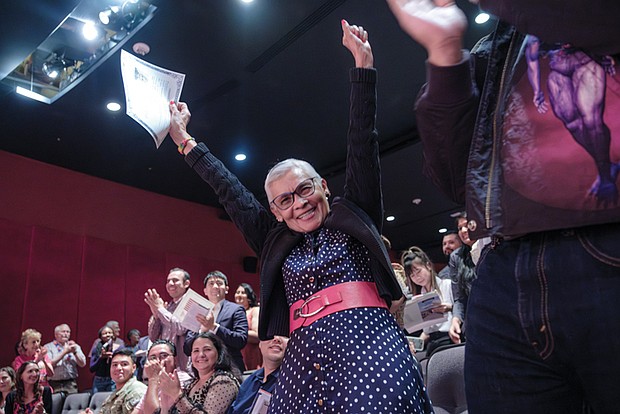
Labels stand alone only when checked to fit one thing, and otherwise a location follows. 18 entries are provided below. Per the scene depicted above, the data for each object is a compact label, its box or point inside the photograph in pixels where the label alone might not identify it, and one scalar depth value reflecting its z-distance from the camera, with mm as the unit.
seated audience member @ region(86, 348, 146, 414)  3756
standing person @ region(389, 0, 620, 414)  637
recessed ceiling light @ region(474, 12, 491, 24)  4798
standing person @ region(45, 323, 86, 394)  5988
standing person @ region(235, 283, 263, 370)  4316
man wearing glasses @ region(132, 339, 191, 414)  2693
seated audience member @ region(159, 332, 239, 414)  2680
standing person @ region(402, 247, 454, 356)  3619
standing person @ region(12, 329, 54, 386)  5661
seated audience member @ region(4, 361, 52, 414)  4781
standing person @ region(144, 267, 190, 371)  3830
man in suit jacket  3496
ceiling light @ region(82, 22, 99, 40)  5172
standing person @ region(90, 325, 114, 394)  5727
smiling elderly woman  1255
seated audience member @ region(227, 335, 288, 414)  2742
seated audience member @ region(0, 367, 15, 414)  5234
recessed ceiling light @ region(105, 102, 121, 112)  6062
